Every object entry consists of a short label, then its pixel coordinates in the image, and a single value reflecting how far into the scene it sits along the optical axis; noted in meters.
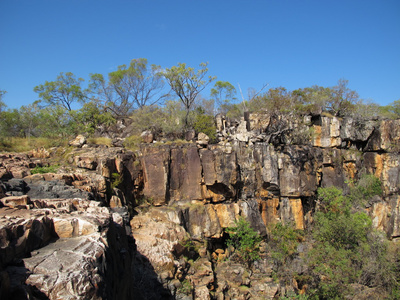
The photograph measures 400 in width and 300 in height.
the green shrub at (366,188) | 20.20
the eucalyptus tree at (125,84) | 25.81
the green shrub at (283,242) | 14.71
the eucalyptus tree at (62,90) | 23.88
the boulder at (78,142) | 14.77
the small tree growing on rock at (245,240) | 14.43
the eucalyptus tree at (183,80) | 20.74
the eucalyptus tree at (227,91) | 30.41
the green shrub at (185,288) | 9.82
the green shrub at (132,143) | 16.61
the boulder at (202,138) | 17.82
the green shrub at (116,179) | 12.73
